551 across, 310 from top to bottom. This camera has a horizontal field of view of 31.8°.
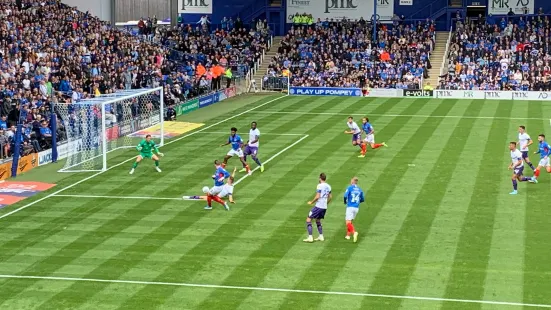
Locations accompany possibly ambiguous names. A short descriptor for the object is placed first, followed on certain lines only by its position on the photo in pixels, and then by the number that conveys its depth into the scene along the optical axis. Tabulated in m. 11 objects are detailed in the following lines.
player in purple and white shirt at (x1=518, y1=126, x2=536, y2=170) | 35.91
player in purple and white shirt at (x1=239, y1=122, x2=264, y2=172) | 38.16
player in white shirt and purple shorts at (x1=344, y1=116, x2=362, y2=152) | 41.91
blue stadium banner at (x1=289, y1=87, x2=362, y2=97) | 67.19
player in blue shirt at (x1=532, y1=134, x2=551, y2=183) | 34.88
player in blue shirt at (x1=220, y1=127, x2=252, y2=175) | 37.88
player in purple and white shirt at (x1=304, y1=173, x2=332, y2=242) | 27.06
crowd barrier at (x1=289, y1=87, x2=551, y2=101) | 63.97
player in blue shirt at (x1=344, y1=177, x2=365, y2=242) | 27.14
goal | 41.28
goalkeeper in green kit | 38.34
